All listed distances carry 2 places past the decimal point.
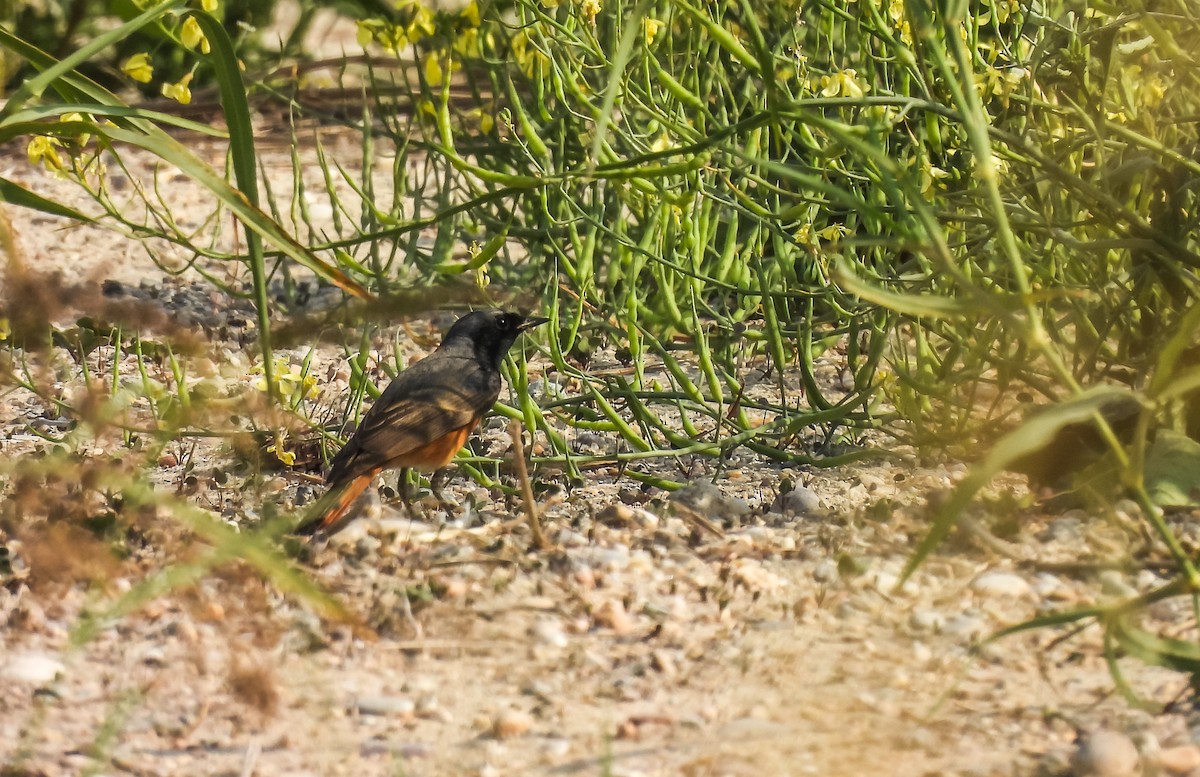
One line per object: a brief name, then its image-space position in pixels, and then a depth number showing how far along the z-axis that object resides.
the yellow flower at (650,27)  7.59
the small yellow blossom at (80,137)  7.26
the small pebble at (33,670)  5.62
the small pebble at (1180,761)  4.57
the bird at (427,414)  7.96
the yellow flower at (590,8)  7.60
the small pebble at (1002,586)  5.95
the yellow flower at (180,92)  7.79
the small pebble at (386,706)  5.30
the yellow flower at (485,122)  8.87
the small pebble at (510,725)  5.10
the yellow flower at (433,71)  7.39
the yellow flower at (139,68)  7.56
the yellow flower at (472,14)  7.28
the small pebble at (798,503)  7.55
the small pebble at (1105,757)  4.53
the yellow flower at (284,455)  8.38
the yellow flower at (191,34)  7.19
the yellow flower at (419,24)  7.08
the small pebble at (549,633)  5.88
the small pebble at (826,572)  6.31
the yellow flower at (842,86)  6.60
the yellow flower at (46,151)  7.64
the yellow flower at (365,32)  7.28
